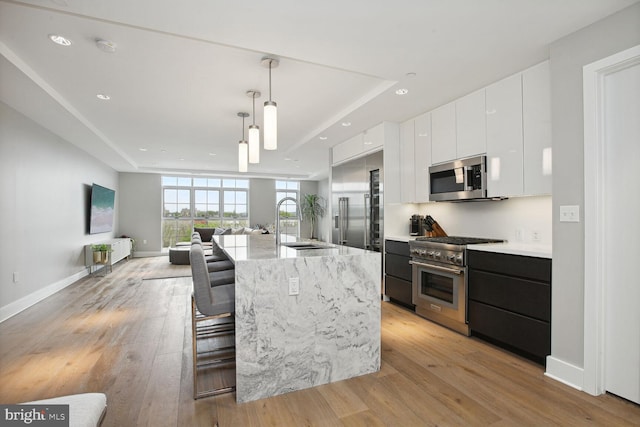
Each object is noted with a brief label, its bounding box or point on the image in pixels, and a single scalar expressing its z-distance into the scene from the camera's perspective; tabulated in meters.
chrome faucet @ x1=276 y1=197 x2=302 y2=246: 2.79
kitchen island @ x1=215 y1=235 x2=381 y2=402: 2.00
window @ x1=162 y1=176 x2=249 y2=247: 9.80
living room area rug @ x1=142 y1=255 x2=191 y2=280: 6.34
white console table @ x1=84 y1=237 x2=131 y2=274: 6.18
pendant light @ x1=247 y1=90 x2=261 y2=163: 3.28
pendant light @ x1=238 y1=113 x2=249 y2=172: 3.84
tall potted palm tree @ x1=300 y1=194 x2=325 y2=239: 11.09
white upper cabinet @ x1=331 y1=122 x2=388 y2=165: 4.32
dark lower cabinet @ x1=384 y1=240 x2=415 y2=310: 3.88
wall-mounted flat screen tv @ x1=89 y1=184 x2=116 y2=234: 6.54
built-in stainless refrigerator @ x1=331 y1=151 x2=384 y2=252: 4.43
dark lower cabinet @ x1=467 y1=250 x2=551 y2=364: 2.43
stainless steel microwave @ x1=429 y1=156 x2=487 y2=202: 3.16
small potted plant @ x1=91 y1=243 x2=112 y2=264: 6.18
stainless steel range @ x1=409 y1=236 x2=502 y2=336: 3.10
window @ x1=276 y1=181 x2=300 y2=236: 11.12
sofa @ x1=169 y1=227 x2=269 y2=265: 7.73
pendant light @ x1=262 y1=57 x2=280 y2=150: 2.69
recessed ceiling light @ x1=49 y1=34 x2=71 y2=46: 2.39
